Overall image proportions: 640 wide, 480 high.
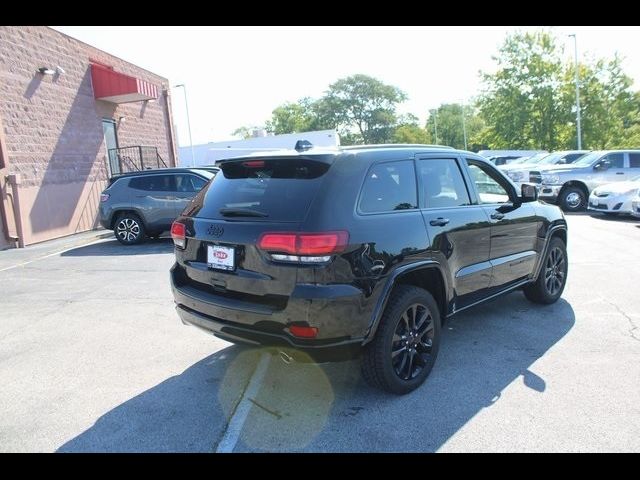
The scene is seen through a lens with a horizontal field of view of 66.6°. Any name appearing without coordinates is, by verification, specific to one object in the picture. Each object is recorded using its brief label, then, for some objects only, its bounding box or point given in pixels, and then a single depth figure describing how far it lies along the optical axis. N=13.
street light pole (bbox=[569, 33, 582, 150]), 31.63
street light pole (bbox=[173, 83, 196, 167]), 32.85
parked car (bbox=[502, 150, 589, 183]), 16.52
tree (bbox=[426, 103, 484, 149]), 84.31
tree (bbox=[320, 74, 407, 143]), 77.94
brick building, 11.76
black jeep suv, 2.99
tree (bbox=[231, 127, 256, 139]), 97.88
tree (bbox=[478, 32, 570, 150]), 35.69
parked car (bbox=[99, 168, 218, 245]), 10.90
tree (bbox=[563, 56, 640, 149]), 34.56
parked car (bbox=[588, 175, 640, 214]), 12.00
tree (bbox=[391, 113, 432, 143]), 73.91
